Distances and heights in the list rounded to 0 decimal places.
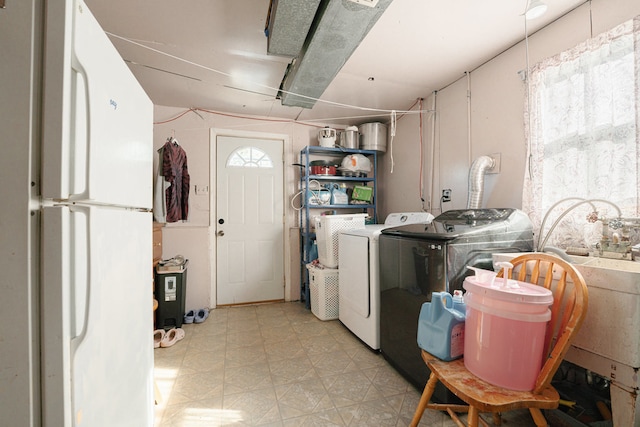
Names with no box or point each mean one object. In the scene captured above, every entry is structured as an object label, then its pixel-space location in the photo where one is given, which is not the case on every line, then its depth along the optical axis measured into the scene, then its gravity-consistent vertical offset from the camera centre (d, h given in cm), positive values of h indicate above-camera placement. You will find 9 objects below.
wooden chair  86 -61
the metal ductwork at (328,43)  135 +110
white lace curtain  129 +47
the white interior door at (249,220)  321 -6
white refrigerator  59 +1
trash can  252 -81
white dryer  207 -57
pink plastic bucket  89 -42
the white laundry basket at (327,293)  274 -85
